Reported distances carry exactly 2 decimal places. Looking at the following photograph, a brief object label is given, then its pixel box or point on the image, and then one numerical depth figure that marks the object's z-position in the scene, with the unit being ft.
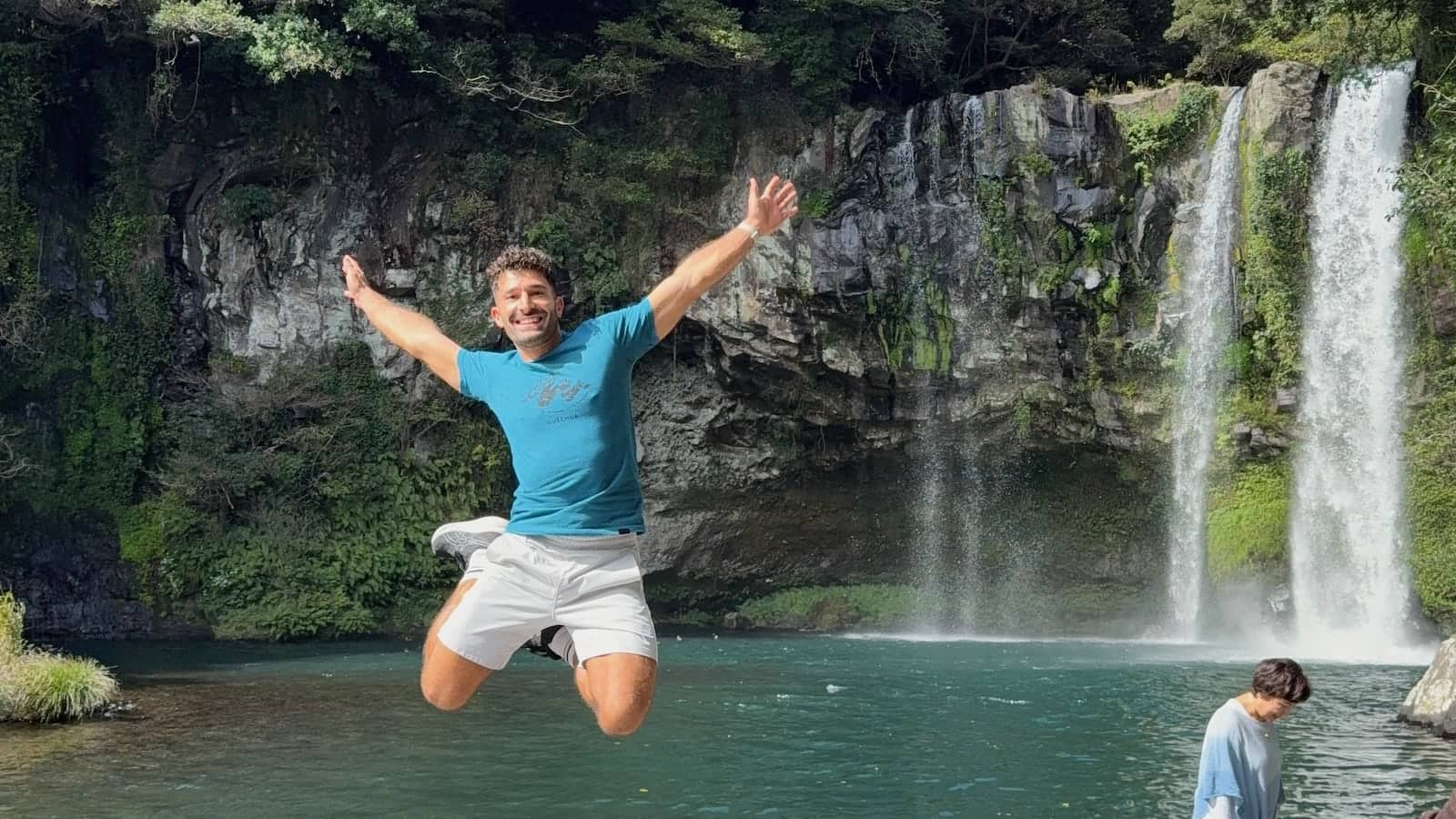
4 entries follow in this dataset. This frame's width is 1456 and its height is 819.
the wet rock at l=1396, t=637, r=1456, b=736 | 39.75
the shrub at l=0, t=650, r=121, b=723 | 43.27
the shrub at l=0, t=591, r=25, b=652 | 45.44
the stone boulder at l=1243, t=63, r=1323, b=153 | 70.95
